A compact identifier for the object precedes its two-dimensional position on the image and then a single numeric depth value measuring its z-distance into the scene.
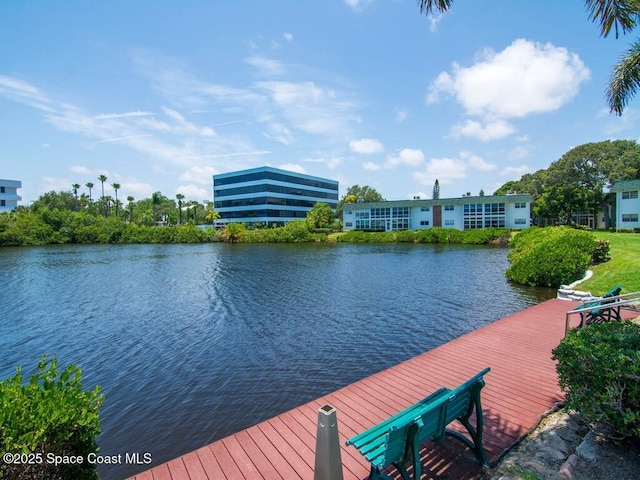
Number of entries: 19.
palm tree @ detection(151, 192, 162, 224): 99.38
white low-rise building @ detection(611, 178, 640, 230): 42.91
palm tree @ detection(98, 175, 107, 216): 101.12
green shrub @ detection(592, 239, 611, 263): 21.84
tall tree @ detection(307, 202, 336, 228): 73.12
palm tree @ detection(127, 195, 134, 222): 103.80
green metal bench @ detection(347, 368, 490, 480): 3.38
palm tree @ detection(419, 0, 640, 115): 7.49
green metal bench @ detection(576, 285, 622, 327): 8.32
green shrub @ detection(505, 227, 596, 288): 17.90
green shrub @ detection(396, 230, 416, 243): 56.86
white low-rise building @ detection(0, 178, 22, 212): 82.75
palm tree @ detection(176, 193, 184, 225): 92.88
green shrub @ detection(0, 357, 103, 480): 2.75
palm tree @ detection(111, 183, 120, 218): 101.62
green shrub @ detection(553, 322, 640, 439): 3.68
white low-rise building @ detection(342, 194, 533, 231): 56.25
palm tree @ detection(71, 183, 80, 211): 104.00
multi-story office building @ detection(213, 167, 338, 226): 86.38
